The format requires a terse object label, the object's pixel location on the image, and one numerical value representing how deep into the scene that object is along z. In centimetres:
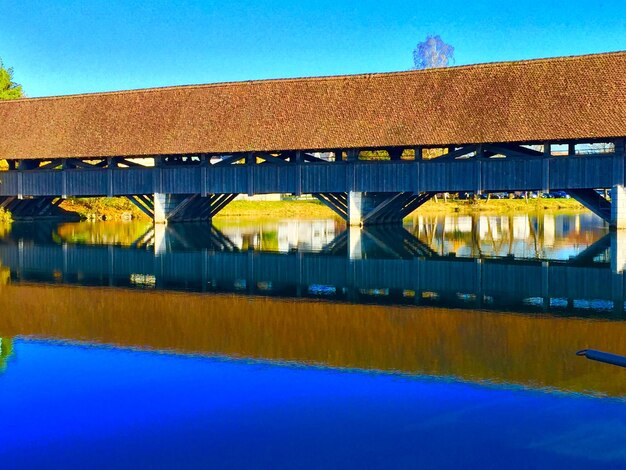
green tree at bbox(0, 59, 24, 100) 5752
